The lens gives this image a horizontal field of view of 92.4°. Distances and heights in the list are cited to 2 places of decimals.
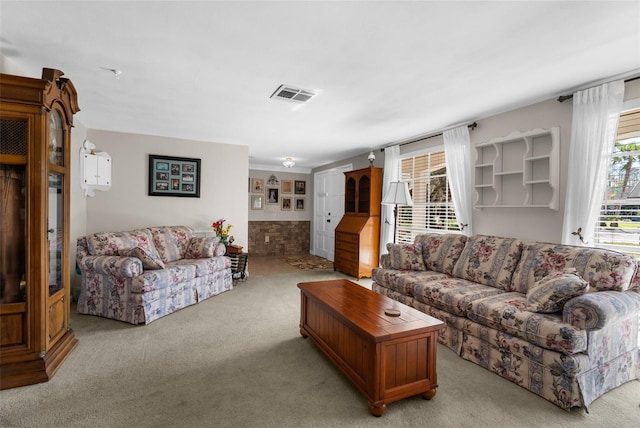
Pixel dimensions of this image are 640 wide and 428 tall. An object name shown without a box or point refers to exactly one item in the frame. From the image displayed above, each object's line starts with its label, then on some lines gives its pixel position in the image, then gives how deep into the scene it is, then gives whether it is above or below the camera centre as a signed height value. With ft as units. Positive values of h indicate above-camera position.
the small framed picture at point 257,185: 25.40 +1.86
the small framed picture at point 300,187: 26.99 +1.86
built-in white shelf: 9.86 +1.48
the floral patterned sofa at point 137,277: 10.37 -2.62
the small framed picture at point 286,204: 26.55 +0.34
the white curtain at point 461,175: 12.56 +1.51
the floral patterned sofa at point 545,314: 6.25 -2.44
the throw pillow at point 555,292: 6.70 -1.79
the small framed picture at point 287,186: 26.55 +1.90
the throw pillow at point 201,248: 14.23 -1.94
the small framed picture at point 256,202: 25.45 +0.45
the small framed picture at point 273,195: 26.01 +1.07
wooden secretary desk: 17.33 -1.15
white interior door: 22.99 +0.13
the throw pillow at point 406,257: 12.05 -1.87
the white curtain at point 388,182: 16.88 +1.57
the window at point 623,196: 8.41 +0.49
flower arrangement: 15.99 -1.29
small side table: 16.35 -3.14
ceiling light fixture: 20.59 +3.14
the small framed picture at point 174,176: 15.38 +1.54
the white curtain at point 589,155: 8.57 +1.67
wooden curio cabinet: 6.73 -0.56
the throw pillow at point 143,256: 10.98 -1.82
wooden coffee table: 5.93 -2.92
